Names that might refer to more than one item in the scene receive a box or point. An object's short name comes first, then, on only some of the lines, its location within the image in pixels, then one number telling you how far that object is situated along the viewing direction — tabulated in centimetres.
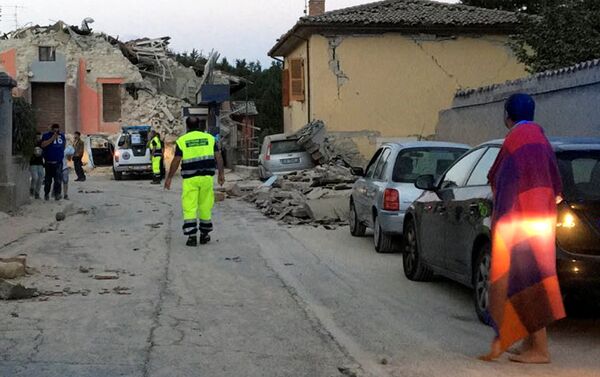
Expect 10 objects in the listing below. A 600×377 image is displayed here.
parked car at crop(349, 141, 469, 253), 1156
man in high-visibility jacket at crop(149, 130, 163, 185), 3025
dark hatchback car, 640
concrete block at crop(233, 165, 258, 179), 3170
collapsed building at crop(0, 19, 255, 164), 4350
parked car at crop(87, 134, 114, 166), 3909
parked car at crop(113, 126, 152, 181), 3297
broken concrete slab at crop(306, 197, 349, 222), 1674
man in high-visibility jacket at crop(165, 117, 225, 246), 1232
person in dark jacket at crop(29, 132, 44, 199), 1785
